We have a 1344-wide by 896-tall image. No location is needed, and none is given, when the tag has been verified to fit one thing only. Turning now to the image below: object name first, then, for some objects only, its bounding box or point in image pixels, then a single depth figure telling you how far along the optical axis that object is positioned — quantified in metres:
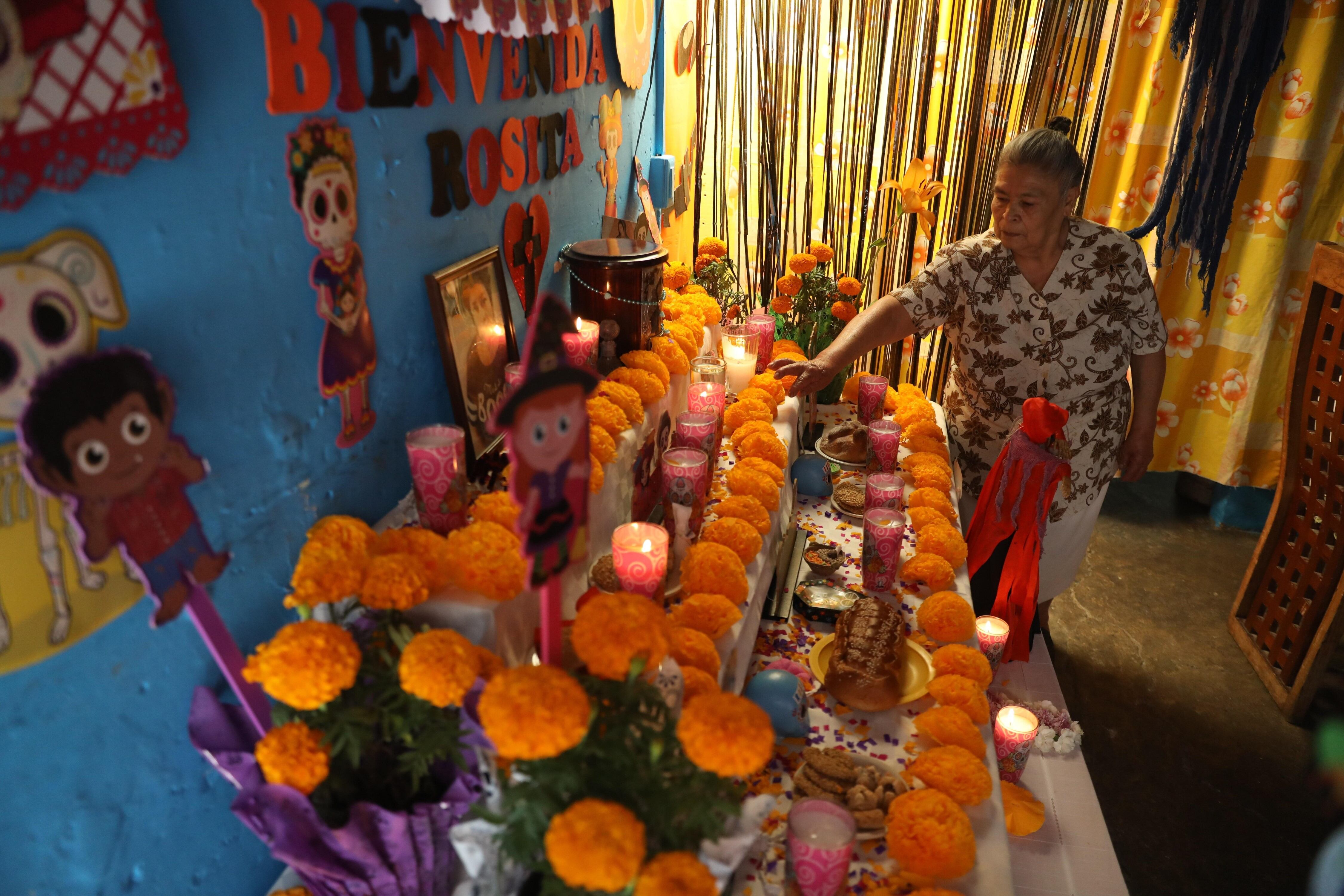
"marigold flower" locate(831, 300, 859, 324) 2.30
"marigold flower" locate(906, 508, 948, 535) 1.78
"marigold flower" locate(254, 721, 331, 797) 0.75
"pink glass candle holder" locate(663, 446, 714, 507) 1.45
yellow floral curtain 2.97
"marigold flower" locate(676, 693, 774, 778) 0.73
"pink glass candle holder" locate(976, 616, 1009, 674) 1.87
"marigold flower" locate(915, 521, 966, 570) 1.69
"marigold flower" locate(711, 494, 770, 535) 1.56
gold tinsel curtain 2.79
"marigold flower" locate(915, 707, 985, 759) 1.26
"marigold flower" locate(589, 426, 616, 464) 1.32
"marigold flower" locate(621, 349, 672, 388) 1.66
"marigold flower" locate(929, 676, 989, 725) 1.32
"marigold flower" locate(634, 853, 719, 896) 0.71
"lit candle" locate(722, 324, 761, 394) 2.12
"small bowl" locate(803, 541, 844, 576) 1.74
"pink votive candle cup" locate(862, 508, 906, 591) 1.60
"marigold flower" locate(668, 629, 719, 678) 1.13
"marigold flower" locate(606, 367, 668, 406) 1.59
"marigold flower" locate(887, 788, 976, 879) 1.03
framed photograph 1.28
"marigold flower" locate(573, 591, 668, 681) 0.77
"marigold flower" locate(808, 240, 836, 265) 2.31
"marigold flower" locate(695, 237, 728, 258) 2.37
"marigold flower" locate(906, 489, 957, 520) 1.85
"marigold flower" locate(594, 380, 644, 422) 1.49
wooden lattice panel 2.35
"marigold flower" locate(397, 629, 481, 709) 0.75
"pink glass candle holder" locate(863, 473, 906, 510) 1.75
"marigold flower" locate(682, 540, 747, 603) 1.33
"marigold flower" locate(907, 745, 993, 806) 1.15
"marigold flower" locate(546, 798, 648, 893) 0.67
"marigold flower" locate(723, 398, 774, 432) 1.95
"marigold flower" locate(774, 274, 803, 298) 2.36
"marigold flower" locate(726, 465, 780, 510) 1.66
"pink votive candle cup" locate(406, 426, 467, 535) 1.08
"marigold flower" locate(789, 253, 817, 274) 2.27
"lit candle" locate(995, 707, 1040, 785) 1.78
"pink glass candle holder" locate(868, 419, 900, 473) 2.02
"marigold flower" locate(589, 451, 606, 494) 1.21
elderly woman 1.95
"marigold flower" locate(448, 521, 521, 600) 0.99
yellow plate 1.38
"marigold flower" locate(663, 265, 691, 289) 2.29
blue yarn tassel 2.61
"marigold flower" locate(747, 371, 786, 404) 2.07
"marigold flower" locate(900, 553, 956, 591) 1.63
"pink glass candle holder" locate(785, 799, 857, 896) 0.97
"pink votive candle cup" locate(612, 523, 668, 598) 1.20
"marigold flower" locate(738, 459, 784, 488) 1.71
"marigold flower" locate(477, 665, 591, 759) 0.69
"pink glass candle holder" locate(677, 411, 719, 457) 1.59
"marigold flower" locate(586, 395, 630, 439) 1.39
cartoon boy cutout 0.62
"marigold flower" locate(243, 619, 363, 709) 0.74
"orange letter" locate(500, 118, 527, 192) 1.45
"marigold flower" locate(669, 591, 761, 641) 1.26
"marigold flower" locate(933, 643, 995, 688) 1.39
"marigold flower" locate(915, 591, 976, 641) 1.48
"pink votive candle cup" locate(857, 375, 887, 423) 2.23
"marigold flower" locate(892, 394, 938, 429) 2.25
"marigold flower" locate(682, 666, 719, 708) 1.04
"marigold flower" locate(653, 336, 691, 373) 1.78
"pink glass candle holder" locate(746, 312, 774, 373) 2.22
